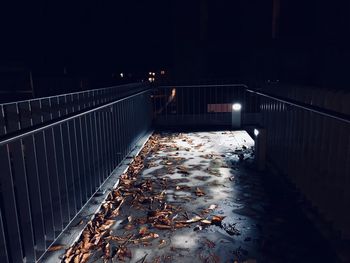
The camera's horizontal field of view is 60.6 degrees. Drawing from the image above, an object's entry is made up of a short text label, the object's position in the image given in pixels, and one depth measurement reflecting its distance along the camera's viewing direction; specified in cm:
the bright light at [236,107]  1039
